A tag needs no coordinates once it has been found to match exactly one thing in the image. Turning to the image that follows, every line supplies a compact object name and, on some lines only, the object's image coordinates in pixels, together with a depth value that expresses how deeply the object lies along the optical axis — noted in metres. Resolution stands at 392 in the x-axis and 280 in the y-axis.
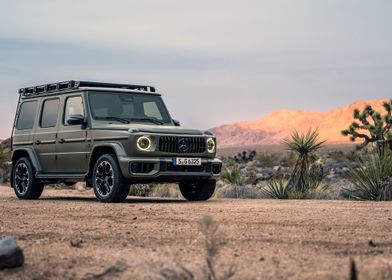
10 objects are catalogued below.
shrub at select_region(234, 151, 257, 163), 43.89
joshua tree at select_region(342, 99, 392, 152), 30.77
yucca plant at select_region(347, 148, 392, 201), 16.23
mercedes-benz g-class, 13.02
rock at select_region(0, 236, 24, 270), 5.73
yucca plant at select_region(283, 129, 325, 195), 18.45
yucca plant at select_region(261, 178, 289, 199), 17.66
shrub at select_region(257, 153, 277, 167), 41.56
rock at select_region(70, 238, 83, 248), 6.86
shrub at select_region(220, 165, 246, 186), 21.98
